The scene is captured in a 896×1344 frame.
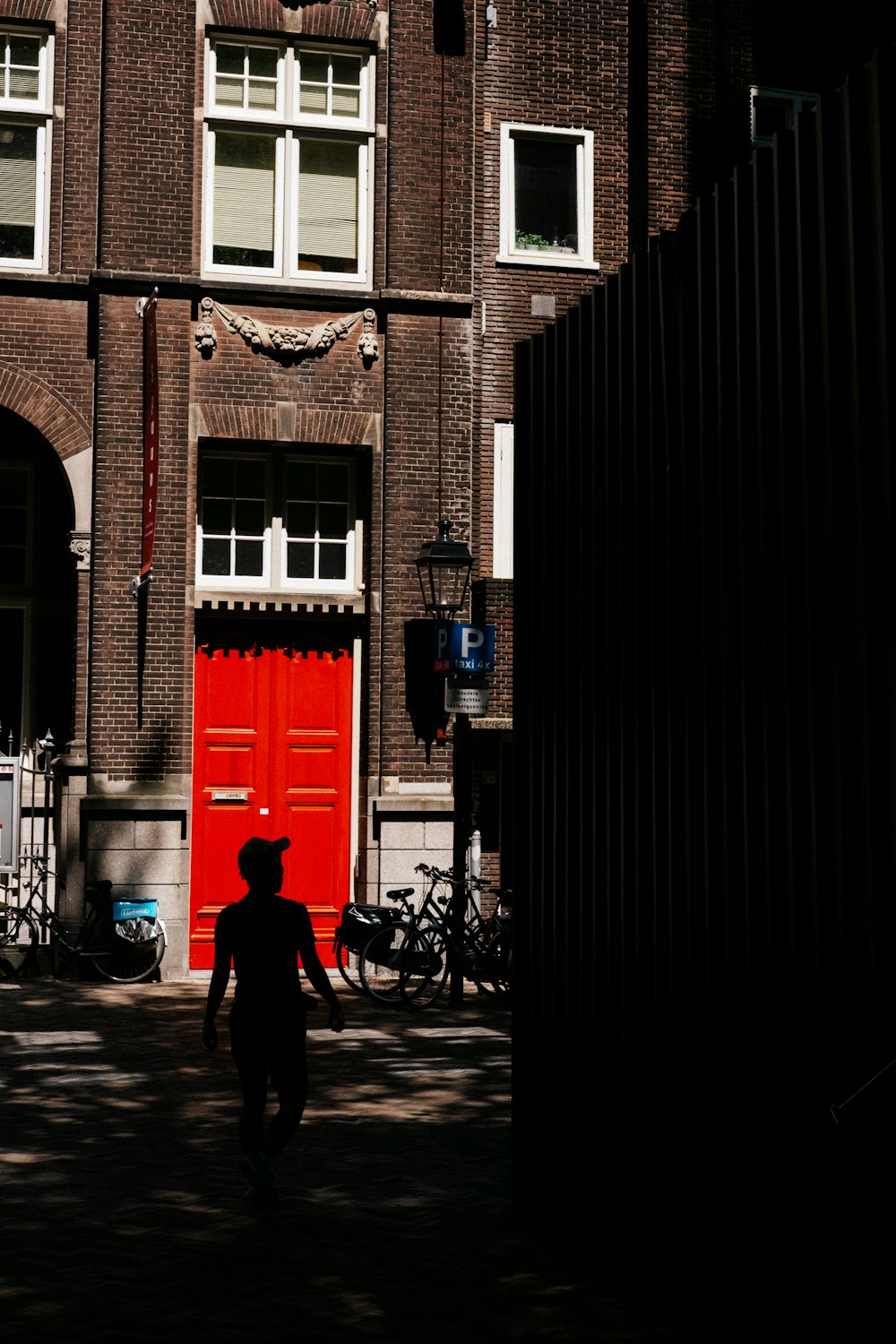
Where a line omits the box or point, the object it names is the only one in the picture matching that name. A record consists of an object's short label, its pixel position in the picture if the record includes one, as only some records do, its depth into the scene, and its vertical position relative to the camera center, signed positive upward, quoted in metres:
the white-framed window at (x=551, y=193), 19.23 +6.98
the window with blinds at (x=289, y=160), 17.73 +6.81
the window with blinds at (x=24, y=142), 17.38 +6.80
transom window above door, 17.73 +3.02
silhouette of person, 7.35 -0.80
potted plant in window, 19.22 +6.41
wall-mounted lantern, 15.60 +2.31
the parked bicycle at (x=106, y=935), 16.34 -1.10
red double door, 17.53 +0.55
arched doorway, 17.86 +2.35
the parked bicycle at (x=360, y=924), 15.19 -0.90
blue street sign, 15.23 +1.51
